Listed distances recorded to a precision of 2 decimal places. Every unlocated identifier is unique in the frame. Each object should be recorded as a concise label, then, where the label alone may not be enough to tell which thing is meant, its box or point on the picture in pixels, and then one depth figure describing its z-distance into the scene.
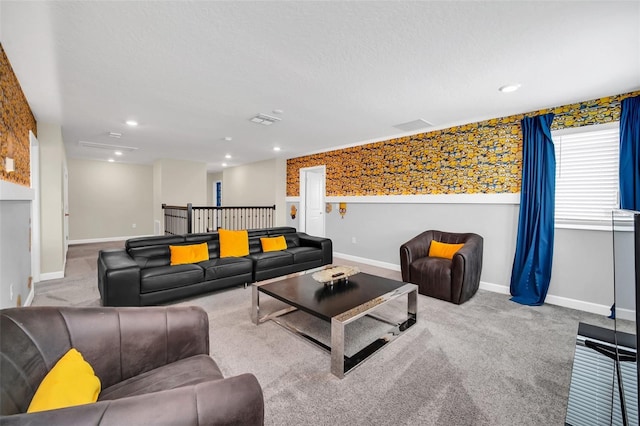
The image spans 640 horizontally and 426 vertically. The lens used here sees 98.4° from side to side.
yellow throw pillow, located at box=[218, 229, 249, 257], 4.18
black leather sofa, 2.98
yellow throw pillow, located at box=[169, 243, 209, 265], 3.67
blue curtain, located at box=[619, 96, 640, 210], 2.87
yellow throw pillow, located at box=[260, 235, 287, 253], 4.62
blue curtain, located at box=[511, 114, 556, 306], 3.42
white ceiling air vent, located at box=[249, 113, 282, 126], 3.89
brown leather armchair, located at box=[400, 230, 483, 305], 3.36
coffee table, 2.04
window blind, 3.14
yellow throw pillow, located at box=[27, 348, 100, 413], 0.91
